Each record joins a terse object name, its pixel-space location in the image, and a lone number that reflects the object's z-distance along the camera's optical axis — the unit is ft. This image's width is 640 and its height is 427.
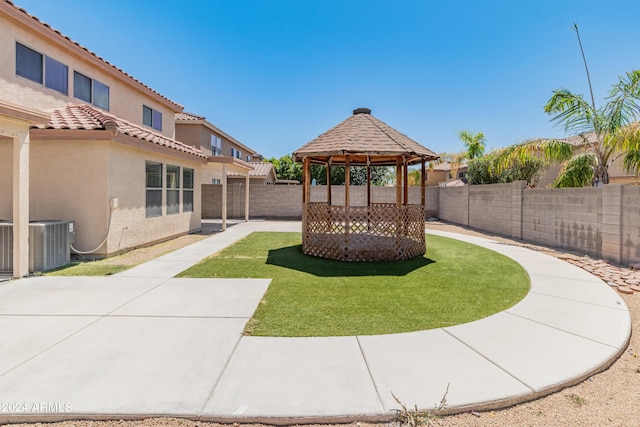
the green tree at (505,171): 62.54
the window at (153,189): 33.63
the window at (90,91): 33.73
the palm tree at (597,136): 31.22
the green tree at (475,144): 110.93
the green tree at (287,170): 154.20
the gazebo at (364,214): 27.04
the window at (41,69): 27.37
